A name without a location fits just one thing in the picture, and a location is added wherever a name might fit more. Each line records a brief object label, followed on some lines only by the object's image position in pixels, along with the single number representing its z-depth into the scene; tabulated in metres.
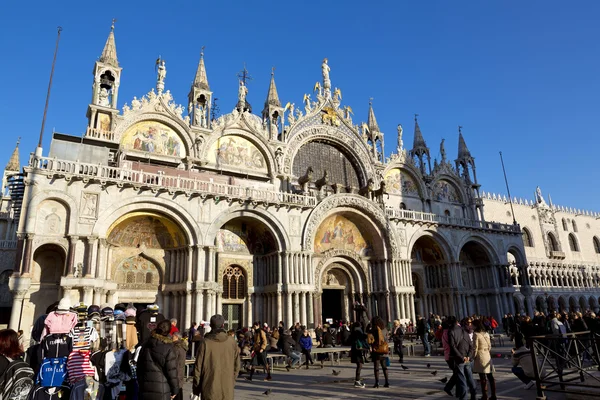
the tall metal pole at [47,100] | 17.96
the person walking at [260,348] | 12.41
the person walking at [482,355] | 8.03
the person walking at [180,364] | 5.65
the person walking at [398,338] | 15.10
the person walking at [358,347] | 9.99
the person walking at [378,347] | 9.87
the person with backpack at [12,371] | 4.09
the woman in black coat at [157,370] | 5.21
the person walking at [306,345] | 14.64
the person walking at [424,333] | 16.72
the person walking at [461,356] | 7.86
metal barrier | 7.30
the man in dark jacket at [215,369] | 5.36
